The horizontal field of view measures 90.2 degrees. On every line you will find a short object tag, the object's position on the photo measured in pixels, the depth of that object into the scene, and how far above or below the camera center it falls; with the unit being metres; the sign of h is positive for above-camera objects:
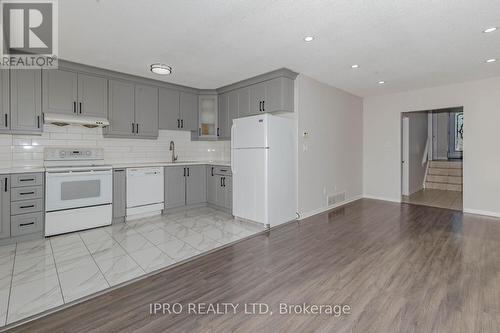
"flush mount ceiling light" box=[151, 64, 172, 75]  3.80 +1.47
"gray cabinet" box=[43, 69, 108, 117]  3.62 +1.08
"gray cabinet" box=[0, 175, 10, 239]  3.08 -0.53
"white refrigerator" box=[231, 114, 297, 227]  3.74 -0.08
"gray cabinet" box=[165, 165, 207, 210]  4.64 -0.43
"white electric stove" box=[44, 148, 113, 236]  3.40 -0.39
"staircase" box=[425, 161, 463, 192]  7.11 -0.35
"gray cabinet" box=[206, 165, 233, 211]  4.61 -0.45
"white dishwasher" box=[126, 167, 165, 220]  4.16 -0.49
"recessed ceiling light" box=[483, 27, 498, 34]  2.66 +1.45
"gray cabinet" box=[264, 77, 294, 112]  4.03 +1.14
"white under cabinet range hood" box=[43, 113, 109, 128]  3.59 +0.66
